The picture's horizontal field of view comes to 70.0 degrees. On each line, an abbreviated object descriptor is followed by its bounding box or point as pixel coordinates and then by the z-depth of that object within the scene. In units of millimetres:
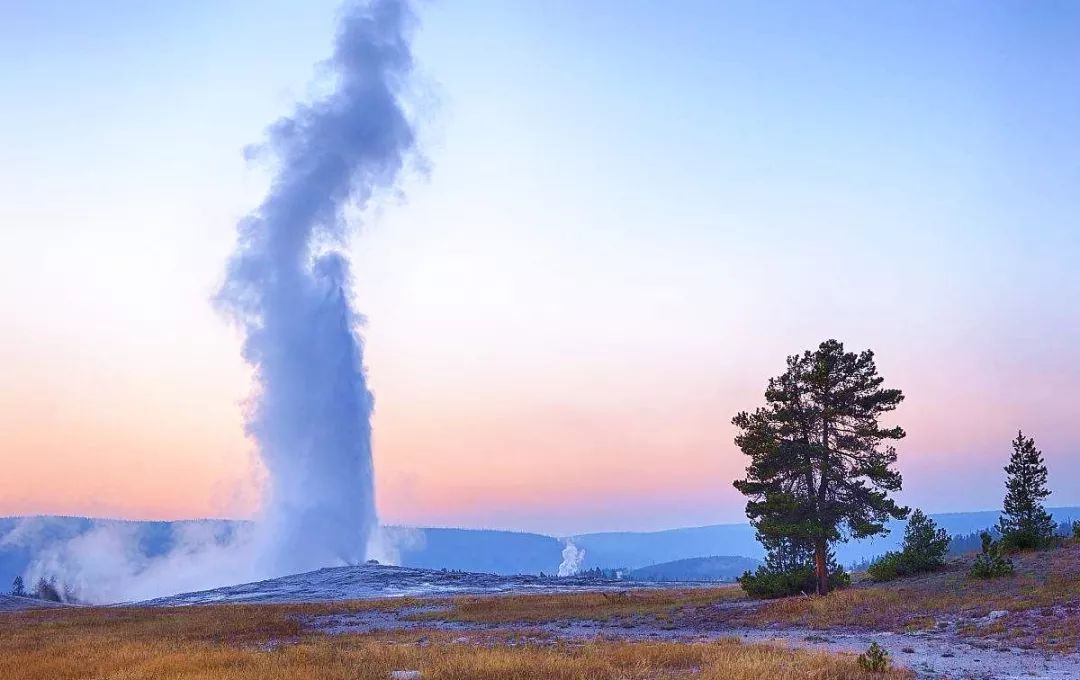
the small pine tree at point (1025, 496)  49719
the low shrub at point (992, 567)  37312
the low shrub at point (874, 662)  18047
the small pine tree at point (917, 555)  47219
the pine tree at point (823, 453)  39344
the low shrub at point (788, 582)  42906
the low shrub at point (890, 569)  47206
